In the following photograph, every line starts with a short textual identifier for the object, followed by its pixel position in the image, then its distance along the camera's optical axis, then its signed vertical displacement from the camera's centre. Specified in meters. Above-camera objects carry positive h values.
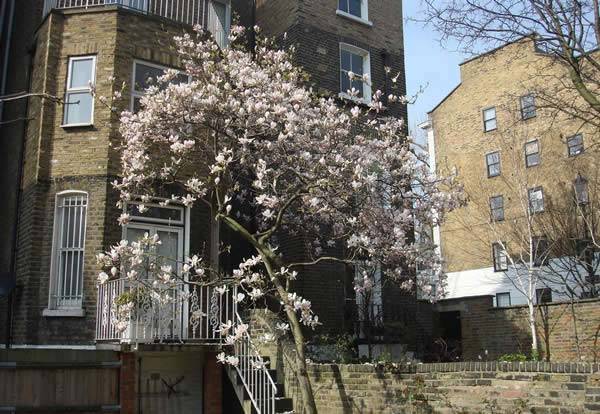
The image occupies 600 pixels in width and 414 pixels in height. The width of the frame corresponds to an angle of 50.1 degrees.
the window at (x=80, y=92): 13.20 +5.05
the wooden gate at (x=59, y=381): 9.97 -0.65
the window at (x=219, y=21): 15.35 +7.62
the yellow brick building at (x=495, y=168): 23.77 +6.74
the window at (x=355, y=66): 16.52 +6.95
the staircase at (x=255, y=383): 10.32 -0.75
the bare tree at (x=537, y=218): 20.56 +4.23
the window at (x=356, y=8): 17.17 +8.69
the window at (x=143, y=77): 13.48 +5.55
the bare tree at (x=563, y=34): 10.46 +4.91
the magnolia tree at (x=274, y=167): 10.39 +3.01
